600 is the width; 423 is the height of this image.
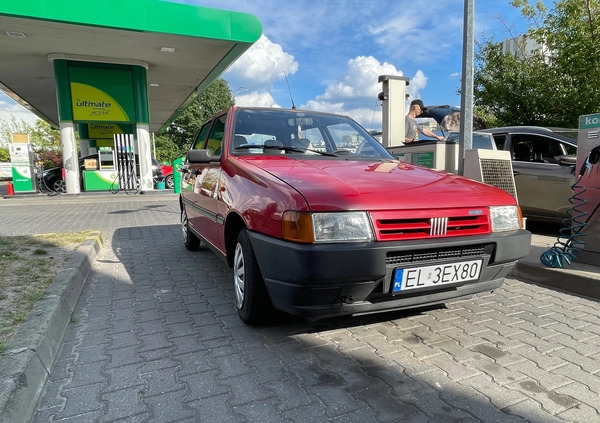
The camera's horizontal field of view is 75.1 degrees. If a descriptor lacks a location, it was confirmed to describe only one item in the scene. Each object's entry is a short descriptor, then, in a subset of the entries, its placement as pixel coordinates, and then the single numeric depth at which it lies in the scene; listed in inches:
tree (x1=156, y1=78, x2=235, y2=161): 1758.1
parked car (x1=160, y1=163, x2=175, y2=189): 668.4
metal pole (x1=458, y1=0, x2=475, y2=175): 219.0
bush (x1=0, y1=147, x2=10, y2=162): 1443.5
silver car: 224.7
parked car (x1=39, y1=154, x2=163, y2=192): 591.6
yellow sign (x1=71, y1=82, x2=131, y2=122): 506.6
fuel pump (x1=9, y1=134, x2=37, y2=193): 549.3
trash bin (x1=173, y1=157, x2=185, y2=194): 537.6
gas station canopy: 372.8
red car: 84.4
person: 294.1
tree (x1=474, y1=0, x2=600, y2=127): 380.8
